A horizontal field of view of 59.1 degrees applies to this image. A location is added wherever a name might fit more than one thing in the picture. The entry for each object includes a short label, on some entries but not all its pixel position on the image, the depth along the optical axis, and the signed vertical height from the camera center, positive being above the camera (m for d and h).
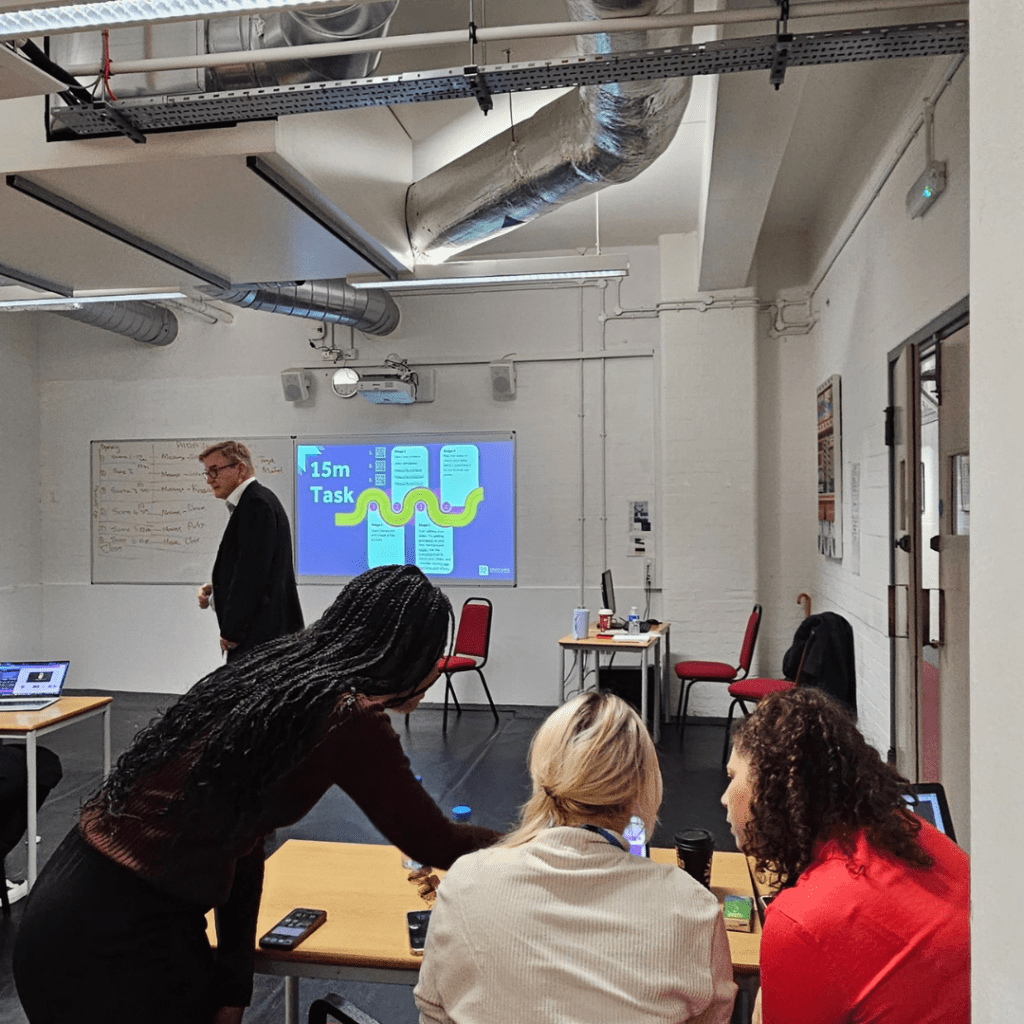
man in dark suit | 3.58 -0.24
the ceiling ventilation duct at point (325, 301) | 5.66 +1.42
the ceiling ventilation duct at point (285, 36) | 3.00 +1.58
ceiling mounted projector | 6.73 +0.96
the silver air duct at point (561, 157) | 3.02 +1.54
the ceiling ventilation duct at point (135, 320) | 6.75 +1.50
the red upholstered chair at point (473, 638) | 6.48 -0.94
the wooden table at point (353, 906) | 1.64 -0.82
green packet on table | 1.74 -0.80
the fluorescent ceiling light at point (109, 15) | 2.18 +1.21
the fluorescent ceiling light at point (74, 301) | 5.27 +1.26
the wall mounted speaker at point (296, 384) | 7.33 +1.02
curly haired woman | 1.23 -0.54
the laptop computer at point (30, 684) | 3.90 -0.76
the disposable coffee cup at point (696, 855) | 1.88 -0.73
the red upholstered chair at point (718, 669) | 5.86 -1.07
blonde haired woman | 1.17 -0.57
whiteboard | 7.54 +0.03
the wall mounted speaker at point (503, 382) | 7.03 +0.99
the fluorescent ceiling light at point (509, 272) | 4.94 +1.30
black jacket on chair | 3.89 -0.66
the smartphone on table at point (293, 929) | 1.66 -0.80
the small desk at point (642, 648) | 5.62 -0.90
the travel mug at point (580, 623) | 6.22 -0.80
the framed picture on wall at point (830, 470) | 5.55 +0.23
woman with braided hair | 1.35 -0.49
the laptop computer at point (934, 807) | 1.96 -0.66
